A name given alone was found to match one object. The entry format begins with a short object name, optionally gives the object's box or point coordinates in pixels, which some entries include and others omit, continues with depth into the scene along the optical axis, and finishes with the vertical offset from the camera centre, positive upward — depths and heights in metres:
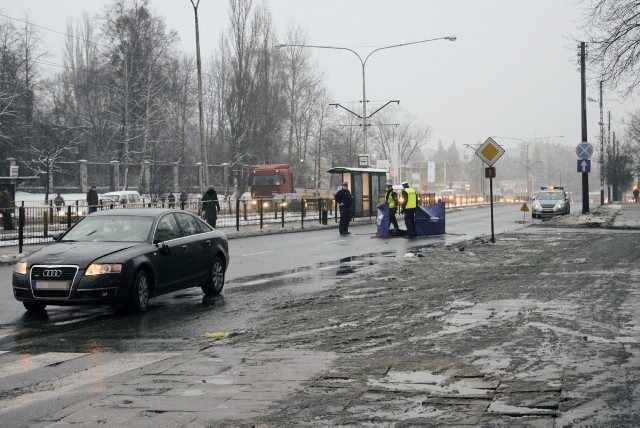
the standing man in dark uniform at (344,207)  33.50 -0.67
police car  49.00 -1.13
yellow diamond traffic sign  26.25 +0.96
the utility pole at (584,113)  46.61 +3.61
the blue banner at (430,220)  31.92 -1.16
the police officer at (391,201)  30.66 -0.45
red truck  64.44 +0.71
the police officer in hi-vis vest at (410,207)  30.22 -0.66
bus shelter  45.66 +0.05
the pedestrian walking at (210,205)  35.78 -0.52
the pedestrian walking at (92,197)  38.47 -0.07
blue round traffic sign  39.19 +1.36
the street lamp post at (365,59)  50.70 +7.42
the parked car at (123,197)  45.40 -0.09
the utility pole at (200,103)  35.81 +3.47
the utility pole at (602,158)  67.88 +1.73
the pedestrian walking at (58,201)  40.78 -0.21
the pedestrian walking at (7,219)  26.44 -0.61
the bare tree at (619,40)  28.08 +4.33
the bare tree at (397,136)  138.38 +7.69
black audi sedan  11.98 -0.92
